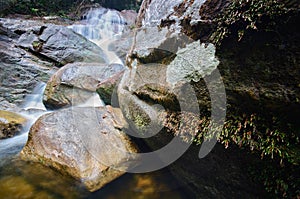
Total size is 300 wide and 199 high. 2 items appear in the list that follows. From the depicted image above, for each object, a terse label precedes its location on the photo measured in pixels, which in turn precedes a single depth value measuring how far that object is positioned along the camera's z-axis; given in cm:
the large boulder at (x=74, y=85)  563
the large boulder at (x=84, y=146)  289
